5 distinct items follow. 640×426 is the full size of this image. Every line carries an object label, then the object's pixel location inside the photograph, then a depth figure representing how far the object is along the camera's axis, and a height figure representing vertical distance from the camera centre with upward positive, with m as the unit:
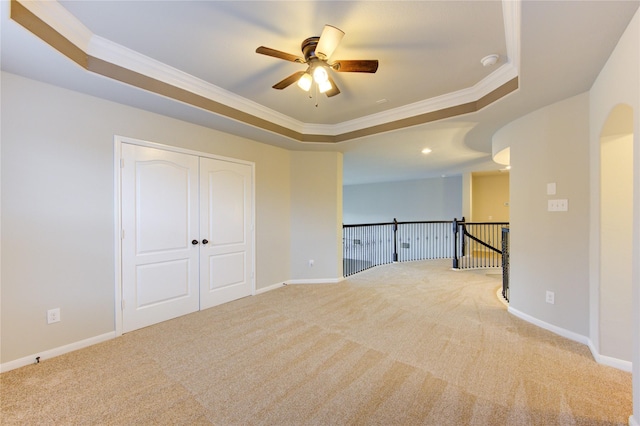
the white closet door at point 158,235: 3.00 -0.29
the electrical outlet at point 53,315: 2.46 -0.99
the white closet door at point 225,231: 3.73 -0.29
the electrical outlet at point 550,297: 2.91 -0.95
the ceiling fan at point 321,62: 1.97 +1.25
